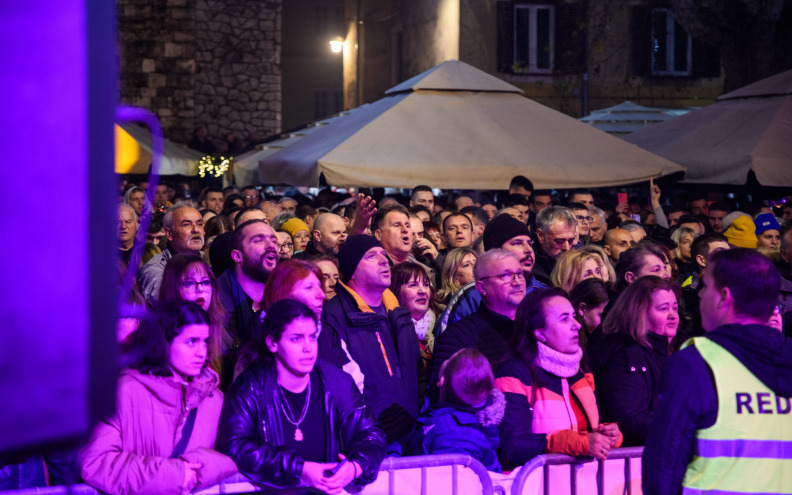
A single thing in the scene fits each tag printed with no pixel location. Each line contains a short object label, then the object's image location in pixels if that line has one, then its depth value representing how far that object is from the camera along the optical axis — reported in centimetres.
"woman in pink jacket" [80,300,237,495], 370
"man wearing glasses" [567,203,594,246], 885
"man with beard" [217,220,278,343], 570
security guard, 306
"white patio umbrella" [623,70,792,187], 1116
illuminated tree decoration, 2109
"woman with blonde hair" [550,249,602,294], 628
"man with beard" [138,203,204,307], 674
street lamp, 2935
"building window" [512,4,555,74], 2334
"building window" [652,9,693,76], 2355
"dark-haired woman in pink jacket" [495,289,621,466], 453
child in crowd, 436
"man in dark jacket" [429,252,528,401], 521
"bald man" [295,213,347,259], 730
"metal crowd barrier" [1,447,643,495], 417
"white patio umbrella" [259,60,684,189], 976
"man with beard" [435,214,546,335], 649
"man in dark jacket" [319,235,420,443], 488
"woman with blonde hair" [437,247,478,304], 678
